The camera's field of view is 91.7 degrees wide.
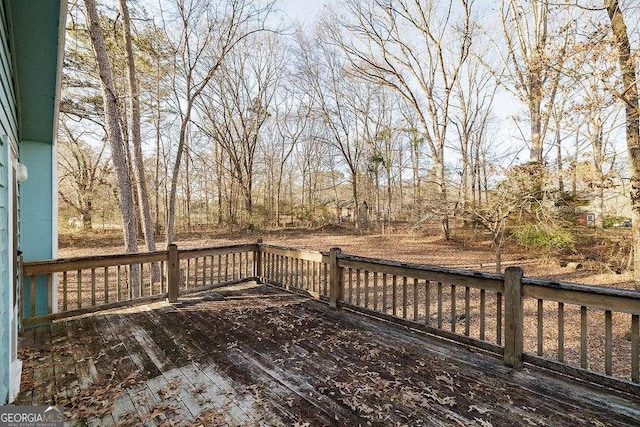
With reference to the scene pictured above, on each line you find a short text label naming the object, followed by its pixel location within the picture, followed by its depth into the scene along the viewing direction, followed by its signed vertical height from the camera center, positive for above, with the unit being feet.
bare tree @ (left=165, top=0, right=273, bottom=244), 26.08 +16.68
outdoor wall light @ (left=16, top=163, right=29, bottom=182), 9.99 +1.39
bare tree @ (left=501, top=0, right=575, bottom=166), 18.45 +10.42
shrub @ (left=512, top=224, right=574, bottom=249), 27.33 -2.41
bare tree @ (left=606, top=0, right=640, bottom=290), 16.83 +6.15
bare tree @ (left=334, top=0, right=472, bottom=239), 41.65 +23.32
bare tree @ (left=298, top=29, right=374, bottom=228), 55.06 +21.82
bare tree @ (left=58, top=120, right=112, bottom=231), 47.39 +6.64
